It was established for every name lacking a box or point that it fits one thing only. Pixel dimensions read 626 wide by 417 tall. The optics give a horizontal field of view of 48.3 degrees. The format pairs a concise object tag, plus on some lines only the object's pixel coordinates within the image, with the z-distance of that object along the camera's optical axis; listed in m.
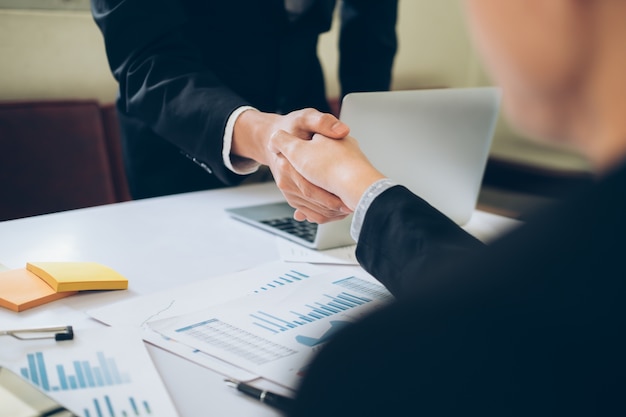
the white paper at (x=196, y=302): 0.81
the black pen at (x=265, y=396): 0.71
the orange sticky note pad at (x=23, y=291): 0.92
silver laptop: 1.14
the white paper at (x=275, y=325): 0.80
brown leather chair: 1.97
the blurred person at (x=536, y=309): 0.30
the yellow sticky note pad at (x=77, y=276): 0.98
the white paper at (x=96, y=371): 0.68
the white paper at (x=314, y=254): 1.16
